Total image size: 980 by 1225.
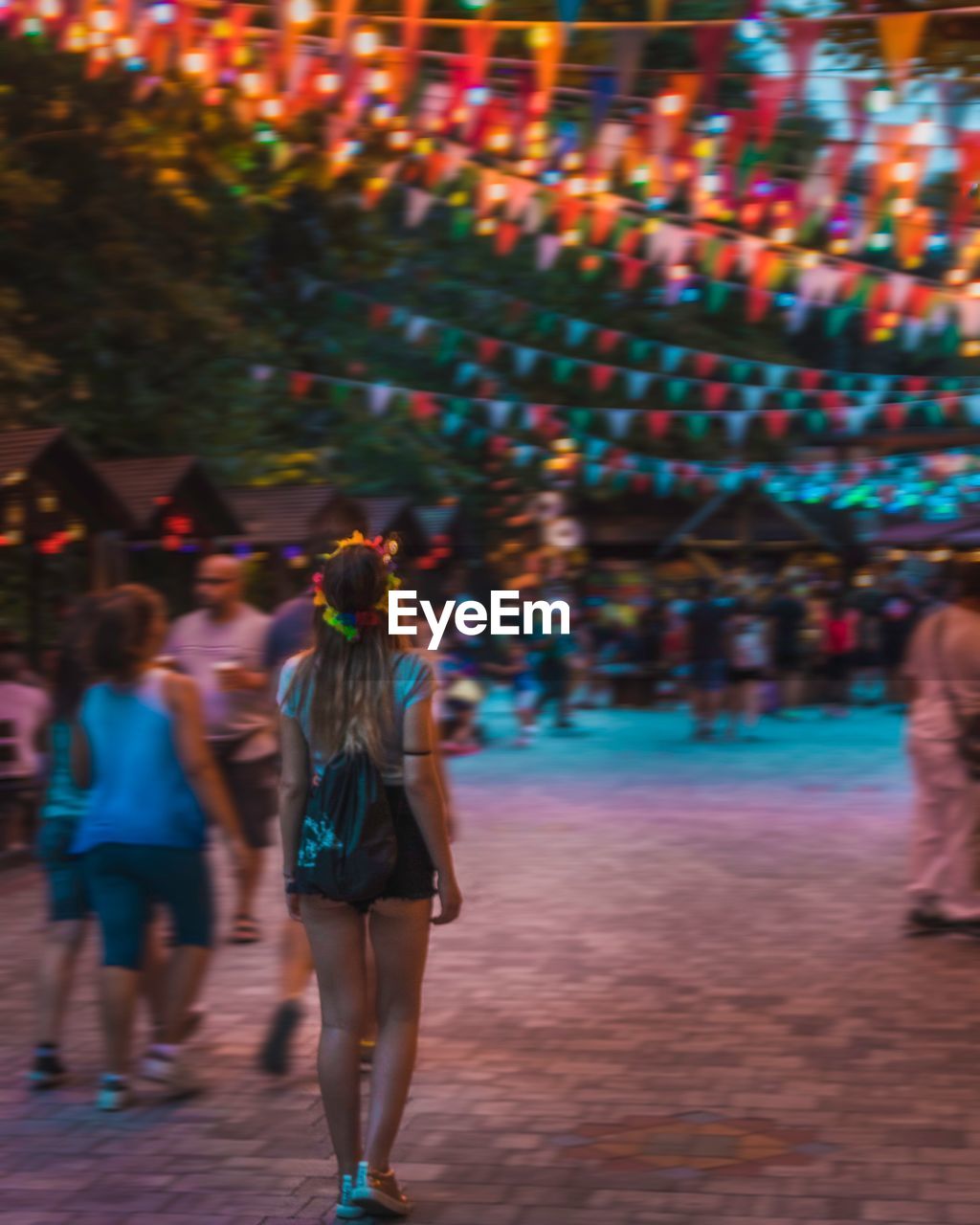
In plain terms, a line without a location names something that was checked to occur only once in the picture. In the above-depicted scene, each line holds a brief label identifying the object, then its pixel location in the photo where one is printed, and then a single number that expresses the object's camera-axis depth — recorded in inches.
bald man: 310.0
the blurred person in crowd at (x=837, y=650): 962.0
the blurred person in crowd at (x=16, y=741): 442.0
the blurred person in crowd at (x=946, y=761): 326.3
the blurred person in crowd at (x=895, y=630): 978.7
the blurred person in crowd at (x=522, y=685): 788.0
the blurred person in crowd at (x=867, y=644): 1026.1
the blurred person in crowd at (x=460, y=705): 741.9
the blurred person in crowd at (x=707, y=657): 799.7
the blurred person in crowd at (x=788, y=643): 880.9
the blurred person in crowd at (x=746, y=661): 821.9
